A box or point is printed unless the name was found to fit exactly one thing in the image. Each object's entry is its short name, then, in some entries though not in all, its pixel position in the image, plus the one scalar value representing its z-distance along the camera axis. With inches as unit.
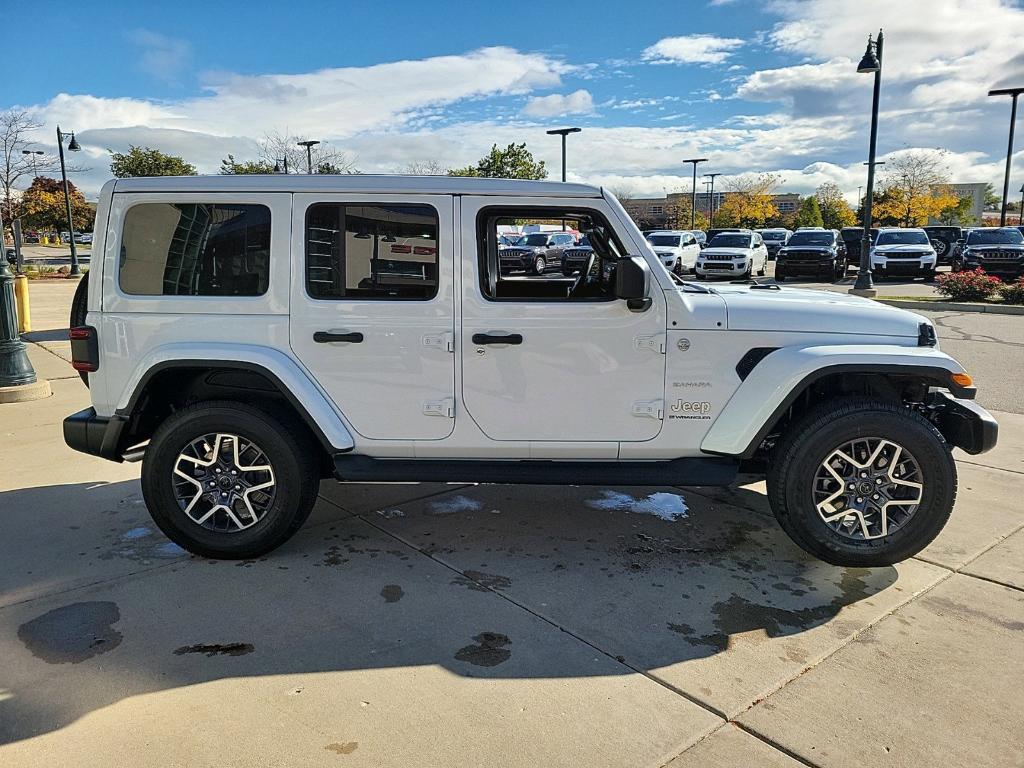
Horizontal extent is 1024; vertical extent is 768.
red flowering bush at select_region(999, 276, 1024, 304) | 642.8
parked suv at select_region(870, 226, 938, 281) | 963.3
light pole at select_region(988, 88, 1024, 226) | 1243.2
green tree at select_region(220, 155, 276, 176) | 1379.4
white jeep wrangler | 155.3
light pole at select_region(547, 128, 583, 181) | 1549.0
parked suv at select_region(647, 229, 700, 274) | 1056.2
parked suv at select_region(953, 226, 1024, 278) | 879.7
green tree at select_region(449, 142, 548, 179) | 1800.0
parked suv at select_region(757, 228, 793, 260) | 1766.7
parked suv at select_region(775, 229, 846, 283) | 991.6
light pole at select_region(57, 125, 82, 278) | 1218.2
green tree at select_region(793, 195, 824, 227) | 2667.3
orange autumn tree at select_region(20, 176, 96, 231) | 1605.2
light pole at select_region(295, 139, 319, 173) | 1364.4
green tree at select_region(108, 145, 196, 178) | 1491.1
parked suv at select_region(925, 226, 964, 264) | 1193.4
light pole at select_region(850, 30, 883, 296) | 731.4
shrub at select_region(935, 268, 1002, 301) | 681.6
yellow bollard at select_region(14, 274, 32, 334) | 484.7
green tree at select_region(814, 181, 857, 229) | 2908.5
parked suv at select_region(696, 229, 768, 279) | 1000.2
